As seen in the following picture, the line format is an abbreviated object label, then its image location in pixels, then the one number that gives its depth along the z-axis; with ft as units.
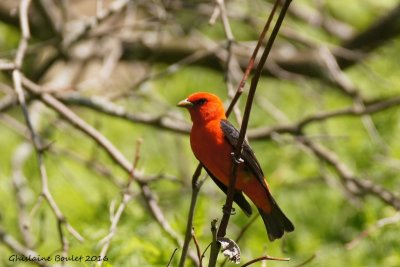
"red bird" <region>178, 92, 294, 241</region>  28.19
